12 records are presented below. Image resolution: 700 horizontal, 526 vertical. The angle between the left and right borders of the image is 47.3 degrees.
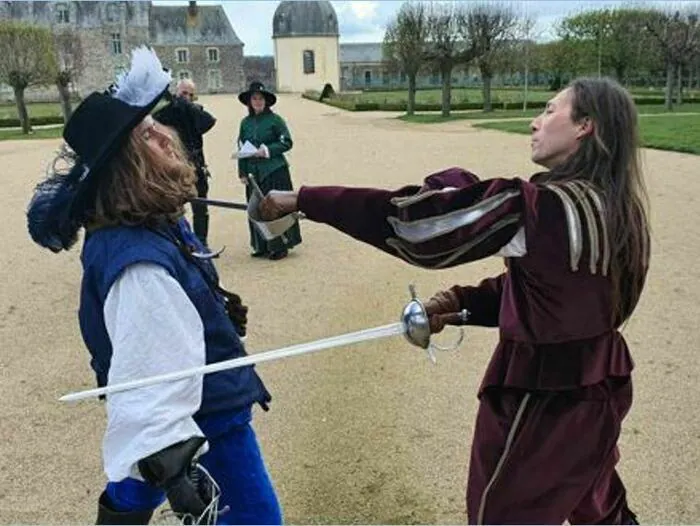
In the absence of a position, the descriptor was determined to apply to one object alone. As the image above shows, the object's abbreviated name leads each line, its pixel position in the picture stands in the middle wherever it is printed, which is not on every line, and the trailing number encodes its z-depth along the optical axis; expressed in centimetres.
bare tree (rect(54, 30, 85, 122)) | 3388
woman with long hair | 186
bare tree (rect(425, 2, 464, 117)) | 3431
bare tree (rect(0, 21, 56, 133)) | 3186
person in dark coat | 712
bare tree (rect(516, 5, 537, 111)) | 3881
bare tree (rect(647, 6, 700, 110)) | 3522
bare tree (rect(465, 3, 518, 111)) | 3500
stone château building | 6700
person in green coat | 797
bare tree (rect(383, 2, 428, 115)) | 3453
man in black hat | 193
